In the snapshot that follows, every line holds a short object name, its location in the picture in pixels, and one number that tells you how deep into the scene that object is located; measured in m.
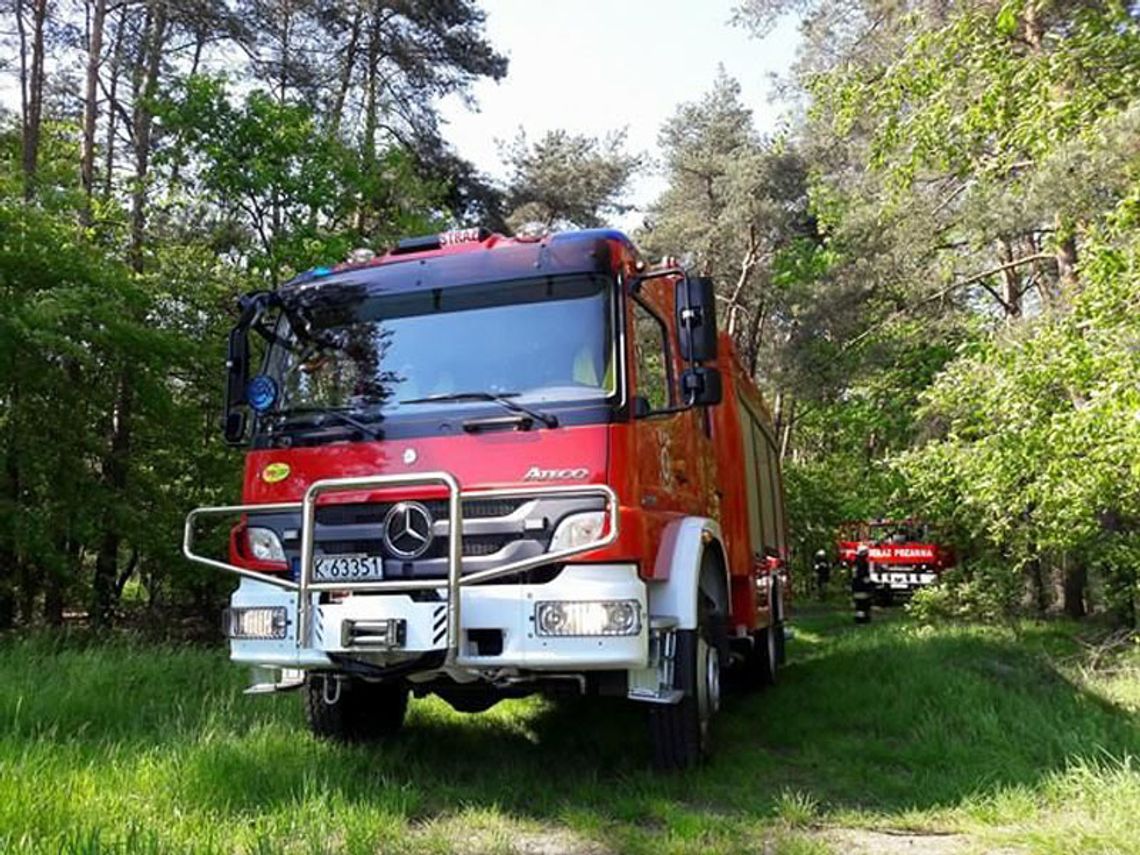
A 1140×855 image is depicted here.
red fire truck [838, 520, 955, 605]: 18.08
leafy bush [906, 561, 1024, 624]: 14.16
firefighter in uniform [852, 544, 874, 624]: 18.22
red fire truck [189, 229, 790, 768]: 4.06
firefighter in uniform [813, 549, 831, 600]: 22.47
